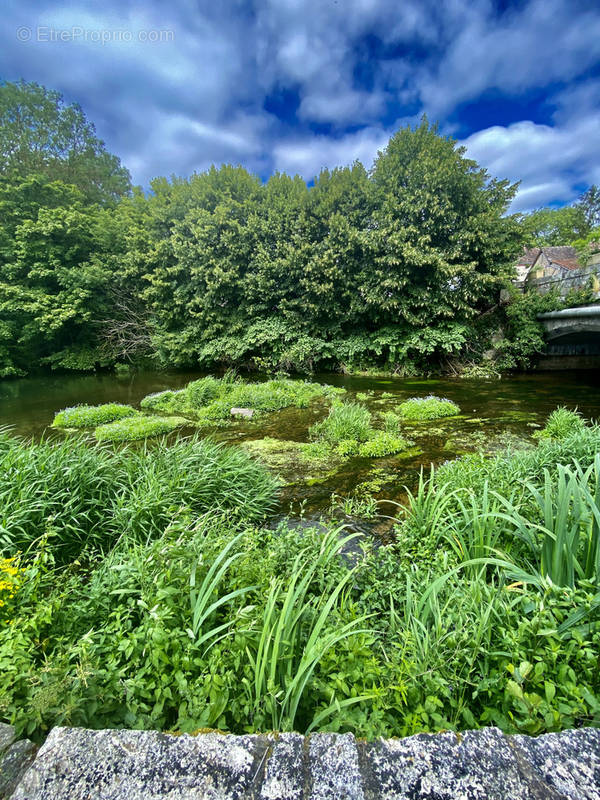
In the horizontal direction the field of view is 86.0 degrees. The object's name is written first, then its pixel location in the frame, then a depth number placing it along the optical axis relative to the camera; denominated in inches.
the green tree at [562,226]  1643.7
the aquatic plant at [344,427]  236.2
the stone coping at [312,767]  32.3
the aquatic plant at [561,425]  210.5
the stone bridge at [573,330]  403.9
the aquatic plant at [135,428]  262.7
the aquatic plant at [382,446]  209.2
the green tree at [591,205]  1879.9
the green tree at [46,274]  612.1
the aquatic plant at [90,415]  309.6
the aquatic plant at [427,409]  288.7
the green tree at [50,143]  772.0
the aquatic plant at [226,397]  338.6
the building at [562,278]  424.5
